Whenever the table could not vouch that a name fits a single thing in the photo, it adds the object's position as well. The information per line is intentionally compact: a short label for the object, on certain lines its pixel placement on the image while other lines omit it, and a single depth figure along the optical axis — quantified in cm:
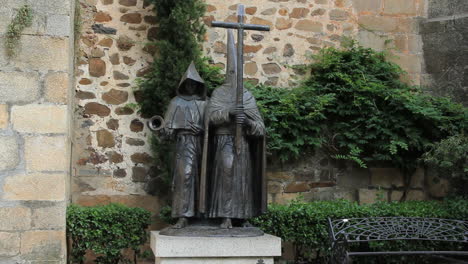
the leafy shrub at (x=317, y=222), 685
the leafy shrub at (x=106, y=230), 638
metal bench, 530
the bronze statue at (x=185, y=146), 523
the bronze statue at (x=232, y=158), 514
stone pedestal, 480
